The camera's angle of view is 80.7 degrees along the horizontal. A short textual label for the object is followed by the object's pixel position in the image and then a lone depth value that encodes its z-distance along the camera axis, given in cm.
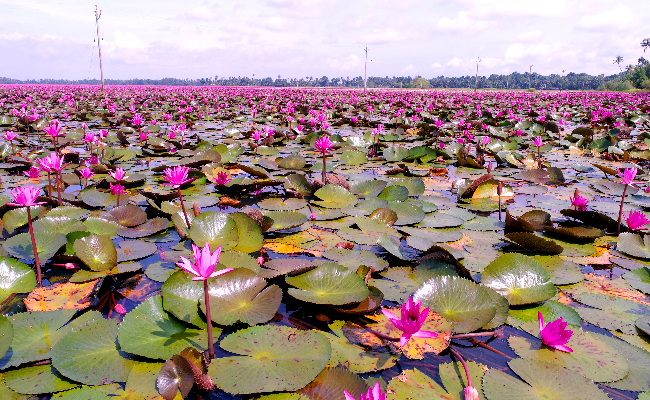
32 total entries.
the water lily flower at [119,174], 254
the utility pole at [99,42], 2580
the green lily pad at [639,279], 183
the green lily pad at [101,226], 227
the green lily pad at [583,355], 127
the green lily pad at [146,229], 233
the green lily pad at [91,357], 119
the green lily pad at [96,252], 183
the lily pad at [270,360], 116
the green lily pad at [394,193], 315
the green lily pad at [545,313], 158
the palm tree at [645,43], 7449
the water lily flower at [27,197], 161
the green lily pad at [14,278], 164
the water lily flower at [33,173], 344
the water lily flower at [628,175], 224
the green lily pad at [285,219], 243
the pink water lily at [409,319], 127
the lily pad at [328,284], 161
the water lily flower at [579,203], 264
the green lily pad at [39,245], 192
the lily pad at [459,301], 150
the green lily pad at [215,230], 207
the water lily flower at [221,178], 332
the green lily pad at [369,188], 336
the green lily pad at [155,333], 130
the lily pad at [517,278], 169
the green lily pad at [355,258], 197
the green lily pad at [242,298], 149
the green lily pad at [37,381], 114
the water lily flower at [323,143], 312
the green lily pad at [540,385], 115
